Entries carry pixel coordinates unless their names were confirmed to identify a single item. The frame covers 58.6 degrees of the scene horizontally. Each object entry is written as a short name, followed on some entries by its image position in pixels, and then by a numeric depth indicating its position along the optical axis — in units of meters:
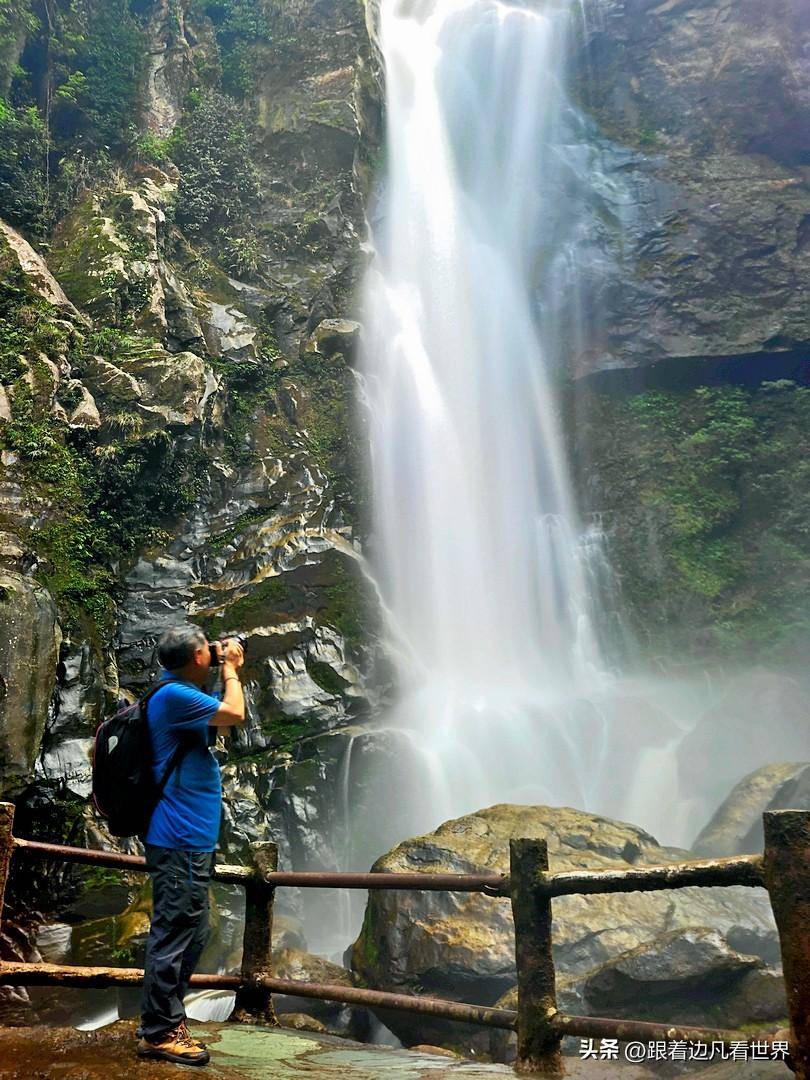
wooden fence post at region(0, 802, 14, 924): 3.55
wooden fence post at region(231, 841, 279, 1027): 4.03
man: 2.88
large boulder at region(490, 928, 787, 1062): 5.10
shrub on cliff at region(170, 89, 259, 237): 17.02
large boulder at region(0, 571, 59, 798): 7.25
